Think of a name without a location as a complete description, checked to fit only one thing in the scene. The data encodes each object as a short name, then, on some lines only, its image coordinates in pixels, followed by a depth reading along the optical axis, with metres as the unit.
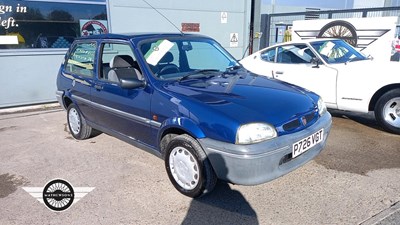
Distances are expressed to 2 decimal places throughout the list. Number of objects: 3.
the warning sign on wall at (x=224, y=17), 9.47
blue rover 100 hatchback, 2.73
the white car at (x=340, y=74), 4.75
